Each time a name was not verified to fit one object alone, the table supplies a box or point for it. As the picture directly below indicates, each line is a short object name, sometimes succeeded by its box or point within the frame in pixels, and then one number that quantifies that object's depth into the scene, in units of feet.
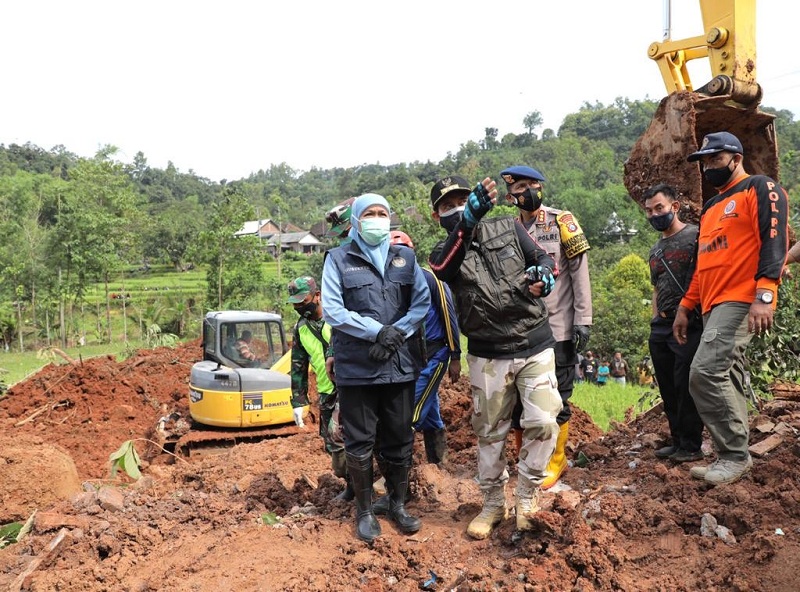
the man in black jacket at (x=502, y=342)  11.20
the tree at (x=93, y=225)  78.33
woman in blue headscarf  11.79
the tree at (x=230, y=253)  71.46
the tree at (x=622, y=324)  56.49
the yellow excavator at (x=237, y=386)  27.84
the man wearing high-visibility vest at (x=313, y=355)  15.06
